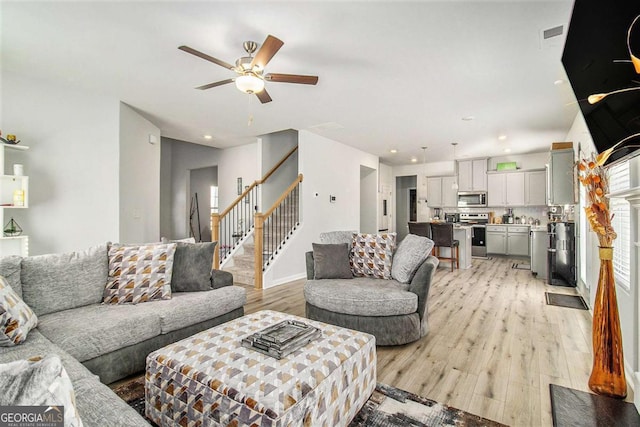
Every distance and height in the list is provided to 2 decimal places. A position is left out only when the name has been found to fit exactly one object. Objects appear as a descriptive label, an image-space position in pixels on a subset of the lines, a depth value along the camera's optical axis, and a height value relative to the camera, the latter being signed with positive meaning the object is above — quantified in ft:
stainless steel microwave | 26.66 +1.53
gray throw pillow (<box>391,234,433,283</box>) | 9.48 -1.32
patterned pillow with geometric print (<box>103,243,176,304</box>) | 8.02 -1.53
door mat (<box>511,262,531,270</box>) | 20.95 -3.63
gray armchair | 8.54 -2.61
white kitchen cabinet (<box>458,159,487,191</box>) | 26.66 +3.66
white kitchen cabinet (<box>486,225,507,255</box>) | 25.13 -1.98
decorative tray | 5.28 -2.25
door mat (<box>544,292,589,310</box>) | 12.68 -3.76
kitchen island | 21.07 -1.96
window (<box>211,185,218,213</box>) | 28.86 +1.79
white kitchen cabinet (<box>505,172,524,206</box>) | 25.06 +2.24
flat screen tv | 4.53 +2.59
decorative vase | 6.23 -2.60
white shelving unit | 10.04 +0.58
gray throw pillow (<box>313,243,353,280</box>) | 10.61 -1.59
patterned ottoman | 4.19 -2.51
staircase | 16.10 -1.02
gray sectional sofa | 5.99 -2.27
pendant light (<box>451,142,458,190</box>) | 25.70 +3.39
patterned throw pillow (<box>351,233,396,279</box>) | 10.57 -1.38
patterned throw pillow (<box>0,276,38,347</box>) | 5.40 -1.84
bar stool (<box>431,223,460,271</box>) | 19.69 -1.45
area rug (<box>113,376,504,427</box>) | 5.52 -3.75
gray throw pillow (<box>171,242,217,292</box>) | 9.12 -1.53
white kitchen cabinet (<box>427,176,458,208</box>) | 28.12 +2.23
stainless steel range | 26.07 -1.58
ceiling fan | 7.60 +4.13
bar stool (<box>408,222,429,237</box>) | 20.24 -0.81
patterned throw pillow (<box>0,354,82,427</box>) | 2.13 -1.22
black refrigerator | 15.47 -2.04
